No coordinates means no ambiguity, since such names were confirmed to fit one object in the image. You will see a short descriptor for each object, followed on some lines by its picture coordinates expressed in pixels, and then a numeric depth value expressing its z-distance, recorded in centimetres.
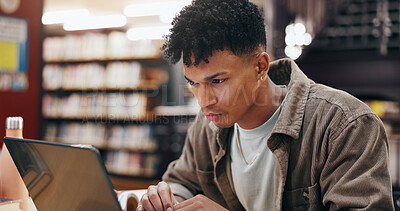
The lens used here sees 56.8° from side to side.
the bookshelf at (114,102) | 474
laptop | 66
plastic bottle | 101
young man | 93
